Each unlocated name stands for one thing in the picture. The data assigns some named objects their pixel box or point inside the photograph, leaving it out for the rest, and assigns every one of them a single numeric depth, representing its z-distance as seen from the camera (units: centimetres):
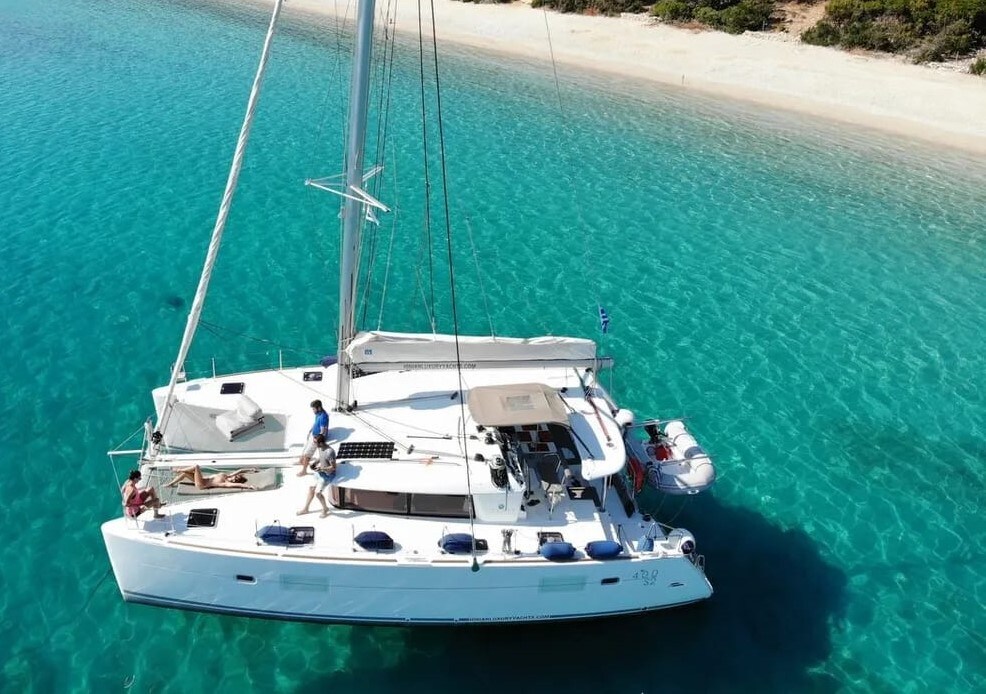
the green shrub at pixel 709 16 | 5859
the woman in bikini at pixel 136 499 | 1214
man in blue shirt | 1310
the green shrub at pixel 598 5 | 6450
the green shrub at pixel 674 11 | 6072
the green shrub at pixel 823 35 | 5341
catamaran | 1202
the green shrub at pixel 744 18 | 5725
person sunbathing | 1308
